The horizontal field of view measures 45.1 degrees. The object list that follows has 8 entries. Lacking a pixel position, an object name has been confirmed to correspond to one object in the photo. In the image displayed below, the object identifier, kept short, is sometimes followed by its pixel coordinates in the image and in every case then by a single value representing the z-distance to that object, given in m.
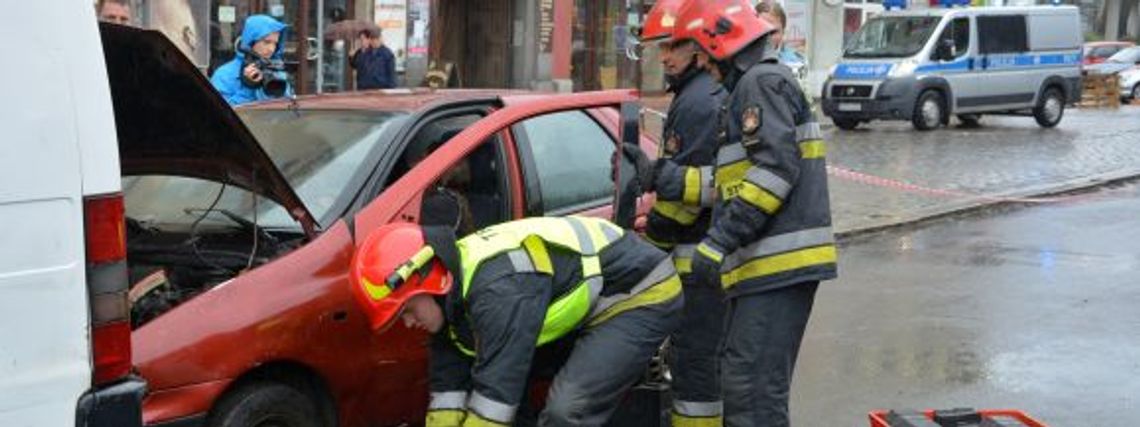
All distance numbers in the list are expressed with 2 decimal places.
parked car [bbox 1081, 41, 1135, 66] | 32.59
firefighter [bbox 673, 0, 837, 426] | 4.18
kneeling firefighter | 3.29
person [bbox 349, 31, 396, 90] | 12.23
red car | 3.91
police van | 20.38
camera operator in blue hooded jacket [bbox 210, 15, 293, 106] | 7.30
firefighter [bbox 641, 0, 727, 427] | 4.85
